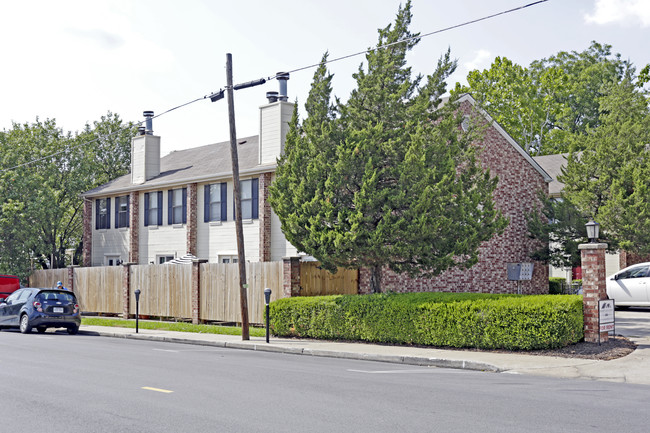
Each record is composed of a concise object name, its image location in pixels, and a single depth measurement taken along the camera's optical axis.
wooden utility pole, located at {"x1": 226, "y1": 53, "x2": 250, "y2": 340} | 18.70
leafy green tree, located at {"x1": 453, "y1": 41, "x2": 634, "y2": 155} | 50.50
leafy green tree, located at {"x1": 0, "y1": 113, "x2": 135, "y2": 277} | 35.34
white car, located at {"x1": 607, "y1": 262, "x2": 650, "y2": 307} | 24.62
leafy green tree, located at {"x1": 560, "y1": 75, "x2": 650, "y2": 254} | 26.03
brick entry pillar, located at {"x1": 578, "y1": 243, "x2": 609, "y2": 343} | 15.02
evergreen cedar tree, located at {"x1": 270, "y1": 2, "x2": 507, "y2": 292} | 17.50
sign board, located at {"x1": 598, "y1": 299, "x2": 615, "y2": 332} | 15.00
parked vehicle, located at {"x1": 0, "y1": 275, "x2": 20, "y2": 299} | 29.22
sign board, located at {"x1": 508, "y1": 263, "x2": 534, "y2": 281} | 27.16
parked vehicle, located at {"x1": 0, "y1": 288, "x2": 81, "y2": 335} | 22.06
